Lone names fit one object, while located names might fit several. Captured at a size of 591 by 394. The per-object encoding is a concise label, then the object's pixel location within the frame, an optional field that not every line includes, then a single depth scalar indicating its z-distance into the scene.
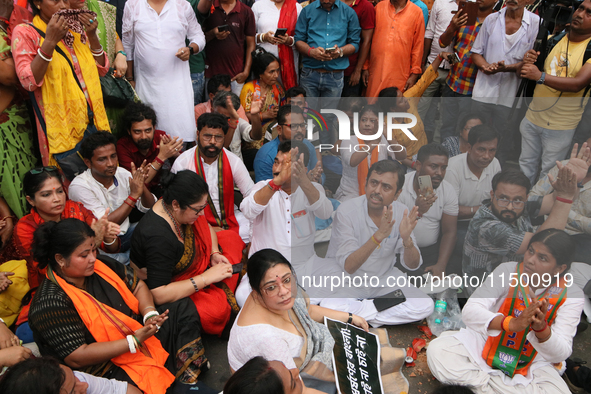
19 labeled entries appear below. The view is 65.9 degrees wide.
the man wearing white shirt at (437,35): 4.61
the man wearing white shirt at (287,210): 2.76
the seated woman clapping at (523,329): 2.35
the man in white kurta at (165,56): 3.85
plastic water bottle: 3.04
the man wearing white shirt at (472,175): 2.64
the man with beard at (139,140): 3.54
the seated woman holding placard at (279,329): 2.10
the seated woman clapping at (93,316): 2.09
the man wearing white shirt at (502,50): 3.75
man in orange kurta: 4.49
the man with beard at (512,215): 2.52
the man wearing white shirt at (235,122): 4.02
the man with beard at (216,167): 3.51
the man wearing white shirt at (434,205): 2.60
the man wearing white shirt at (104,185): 3.03
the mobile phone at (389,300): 2.98
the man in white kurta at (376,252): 2.60
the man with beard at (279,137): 3.36
